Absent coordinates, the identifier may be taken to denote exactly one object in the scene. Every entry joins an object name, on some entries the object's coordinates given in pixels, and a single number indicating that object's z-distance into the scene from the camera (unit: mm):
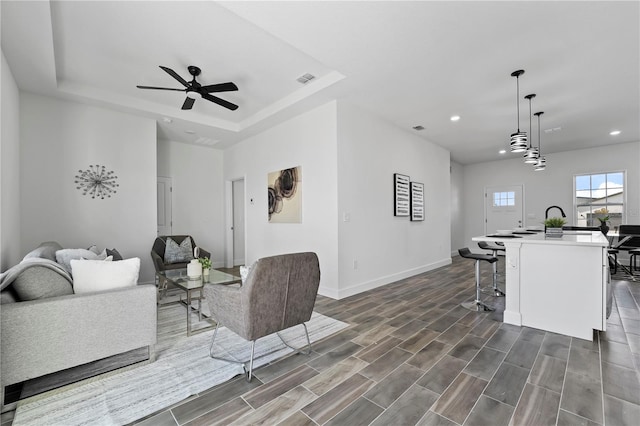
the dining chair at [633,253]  5143
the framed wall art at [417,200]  5445
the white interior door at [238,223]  6629
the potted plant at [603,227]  5551
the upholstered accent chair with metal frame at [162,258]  3961
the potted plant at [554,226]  3486
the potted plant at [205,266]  3266
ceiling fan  3104
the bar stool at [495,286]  3950
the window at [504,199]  7883
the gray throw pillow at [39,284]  1856
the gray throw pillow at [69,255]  2795
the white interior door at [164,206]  5711
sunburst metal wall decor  4082
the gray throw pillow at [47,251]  2575
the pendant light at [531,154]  3867
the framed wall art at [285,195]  4516
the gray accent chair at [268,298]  1975
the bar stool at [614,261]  5105
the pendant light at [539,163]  4489
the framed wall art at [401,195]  4957
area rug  1642
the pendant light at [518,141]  3368
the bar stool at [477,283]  3400
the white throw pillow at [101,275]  2100
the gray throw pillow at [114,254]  3472
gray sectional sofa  1738
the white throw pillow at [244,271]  2440
